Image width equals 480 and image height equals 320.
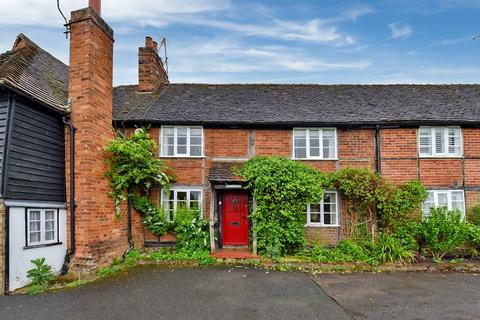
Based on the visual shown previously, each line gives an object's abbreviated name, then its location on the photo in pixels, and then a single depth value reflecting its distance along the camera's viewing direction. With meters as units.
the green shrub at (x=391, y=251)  10.28
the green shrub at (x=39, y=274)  7.98
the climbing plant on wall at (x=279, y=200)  10.70
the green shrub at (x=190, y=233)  11.12
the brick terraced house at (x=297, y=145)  11.74
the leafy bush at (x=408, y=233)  10.86
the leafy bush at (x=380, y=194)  10.88
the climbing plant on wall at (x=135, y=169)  10.08
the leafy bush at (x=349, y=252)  10.50
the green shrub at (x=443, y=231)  10.49
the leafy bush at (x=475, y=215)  11.14
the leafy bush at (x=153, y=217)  11.34
